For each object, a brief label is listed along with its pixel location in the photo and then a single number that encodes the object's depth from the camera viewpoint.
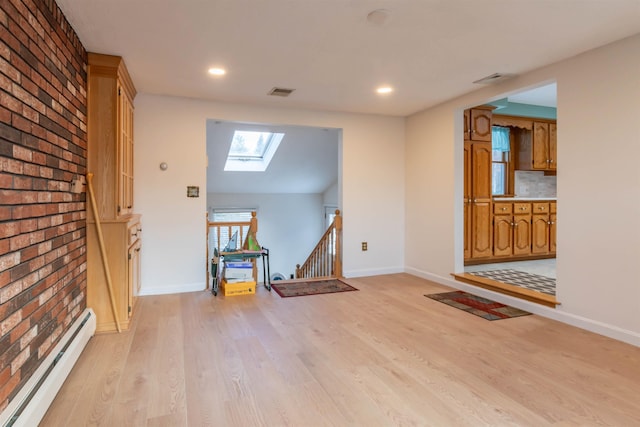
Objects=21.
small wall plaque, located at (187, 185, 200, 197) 4.47
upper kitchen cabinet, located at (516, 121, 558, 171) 5.91
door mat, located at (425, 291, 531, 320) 3.60
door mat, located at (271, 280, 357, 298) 4.42
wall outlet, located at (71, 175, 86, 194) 2.72
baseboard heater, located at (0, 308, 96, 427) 1.70
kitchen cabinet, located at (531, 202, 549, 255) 5.66
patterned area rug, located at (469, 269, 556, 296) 4.12
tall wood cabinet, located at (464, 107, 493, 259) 5.13
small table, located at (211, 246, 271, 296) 4.36
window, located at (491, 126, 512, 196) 6.05
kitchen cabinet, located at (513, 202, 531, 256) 5.50
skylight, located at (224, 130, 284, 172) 6.99
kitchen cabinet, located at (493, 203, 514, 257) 5.35
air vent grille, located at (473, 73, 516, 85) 3.71
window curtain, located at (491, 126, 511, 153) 5.95
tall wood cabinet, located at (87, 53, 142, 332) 3.11
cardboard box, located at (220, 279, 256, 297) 4.31
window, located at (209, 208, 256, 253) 8.07
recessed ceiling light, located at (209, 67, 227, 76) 3.49
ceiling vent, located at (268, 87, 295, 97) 4.12
